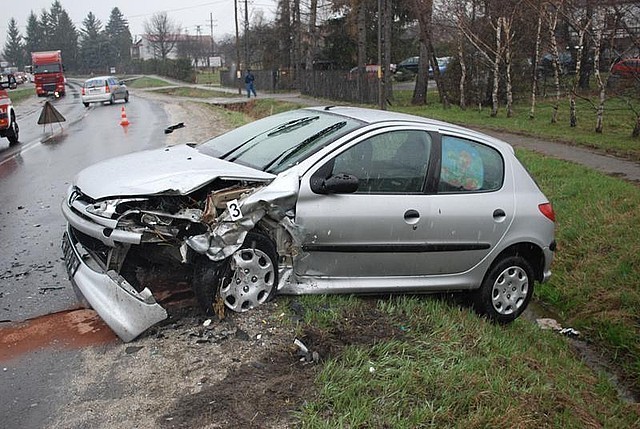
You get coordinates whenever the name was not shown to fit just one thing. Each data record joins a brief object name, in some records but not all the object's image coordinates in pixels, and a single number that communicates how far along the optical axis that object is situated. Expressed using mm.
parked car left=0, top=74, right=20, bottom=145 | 15383
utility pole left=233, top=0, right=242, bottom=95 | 44541
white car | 35250
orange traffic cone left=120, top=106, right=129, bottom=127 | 21534
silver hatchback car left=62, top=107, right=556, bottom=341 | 4531
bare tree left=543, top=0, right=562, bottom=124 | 19292
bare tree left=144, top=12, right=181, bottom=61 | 94188
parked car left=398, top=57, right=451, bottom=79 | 49450
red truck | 48844
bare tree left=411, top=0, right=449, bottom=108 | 27750
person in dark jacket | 40762
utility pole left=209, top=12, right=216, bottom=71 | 103012
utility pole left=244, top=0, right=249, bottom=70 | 44694
